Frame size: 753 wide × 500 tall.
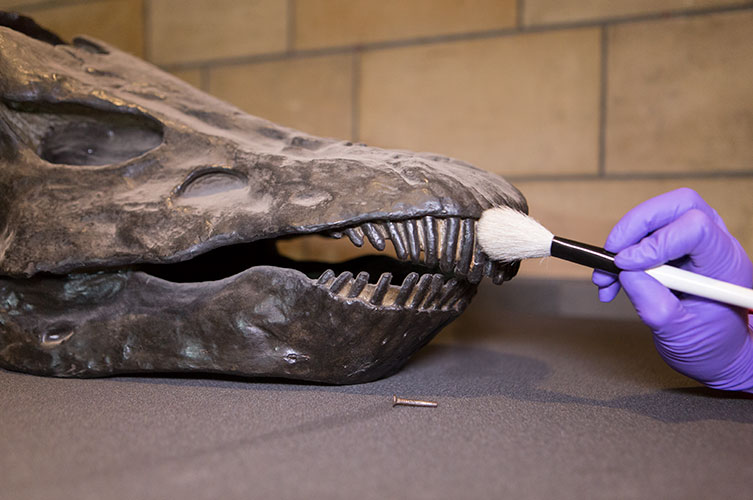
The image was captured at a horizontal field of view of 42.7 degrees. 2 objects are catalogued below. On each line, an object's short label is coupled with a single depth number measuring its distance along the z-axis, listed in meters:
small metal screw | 0.53
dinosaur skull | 0.53
